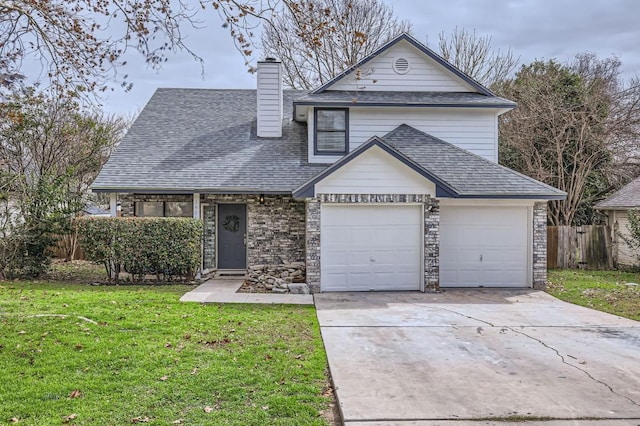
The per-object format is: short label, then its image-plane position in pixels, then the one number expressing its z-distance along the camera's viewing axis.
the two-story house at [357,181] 11.65
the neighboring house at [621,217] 15.85
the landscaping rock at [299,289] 11.40
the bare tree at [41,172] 12.71
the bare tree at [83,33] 6.27
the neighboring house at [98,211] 24.80
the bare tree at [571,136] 18.98
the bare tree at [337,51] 22.32
